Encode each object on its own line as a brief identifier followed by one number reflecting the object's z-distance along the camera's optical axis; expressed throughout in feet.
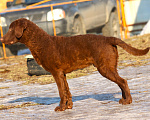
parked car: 82.33
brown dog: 32.34
